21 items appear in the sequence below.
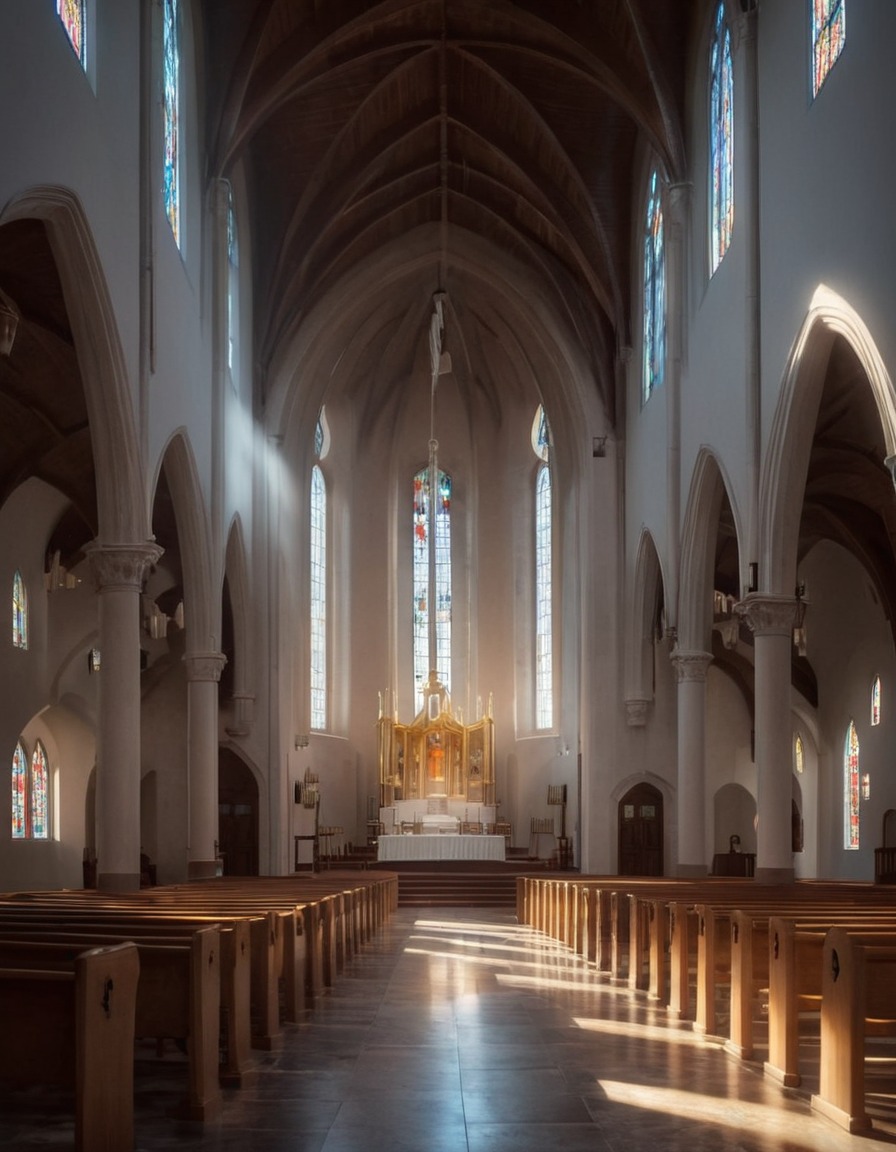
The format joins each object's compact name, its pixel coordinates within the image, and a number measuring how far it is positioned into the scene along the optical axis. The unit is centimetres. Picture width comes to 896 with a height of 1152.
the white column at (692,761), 2381
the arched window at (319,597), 3716
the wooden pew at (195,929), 727
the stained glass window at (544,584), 3731
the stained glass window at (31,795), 2905
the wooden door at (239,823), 3034
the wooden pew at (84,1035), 503
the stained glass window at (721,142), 2073
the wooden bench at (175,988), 659
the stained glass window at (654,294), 2609
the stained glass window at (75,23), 1495
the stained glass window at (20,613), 2569
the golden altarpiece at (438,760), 3612
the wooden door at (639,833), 3025
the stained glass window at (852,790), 2939
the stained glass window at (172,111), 2031
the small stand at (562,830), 3244
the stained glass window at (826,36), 1539
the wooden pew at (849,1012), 644
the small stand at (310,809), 3147
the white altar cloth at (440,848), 3209
